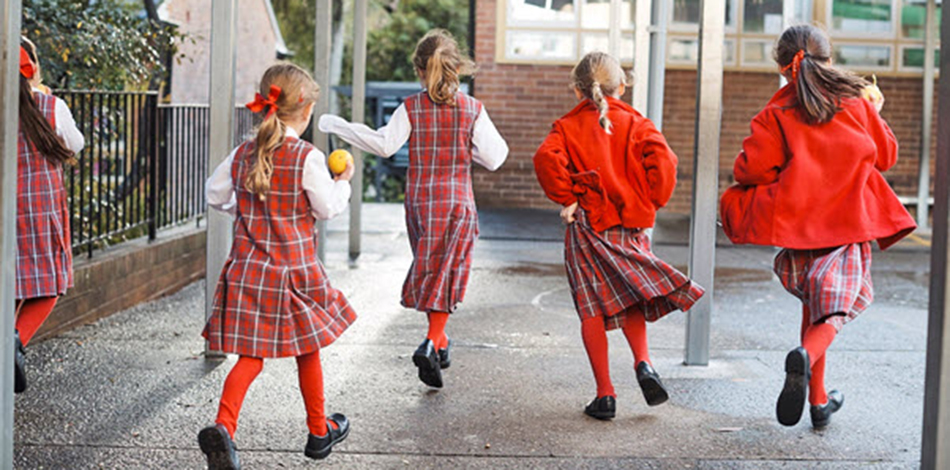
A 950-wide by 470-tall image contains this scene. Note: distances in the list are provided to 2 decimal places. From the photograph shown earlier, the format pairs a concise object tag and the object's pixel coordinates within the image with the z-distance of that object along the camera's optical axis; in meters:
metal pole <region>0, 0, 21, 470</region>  3.80
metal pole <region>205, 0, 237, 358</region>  6.52
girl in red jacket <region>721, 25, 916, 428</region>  5.11
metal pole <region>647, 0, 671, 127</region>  9.42
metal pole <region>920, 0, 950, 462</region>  3.63
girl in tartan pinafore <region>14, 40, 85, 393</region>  5.68
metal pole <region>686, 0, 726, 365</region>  6.48
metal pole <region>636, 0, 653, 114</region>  10.07
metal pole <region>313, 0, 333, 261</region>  9.52
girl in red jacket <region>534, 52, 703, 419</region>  5.44
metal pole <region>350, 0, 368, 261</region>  11.06
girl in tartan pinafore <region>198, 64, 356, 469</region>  4.46
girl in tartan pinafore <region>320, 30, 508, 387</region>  6.21
